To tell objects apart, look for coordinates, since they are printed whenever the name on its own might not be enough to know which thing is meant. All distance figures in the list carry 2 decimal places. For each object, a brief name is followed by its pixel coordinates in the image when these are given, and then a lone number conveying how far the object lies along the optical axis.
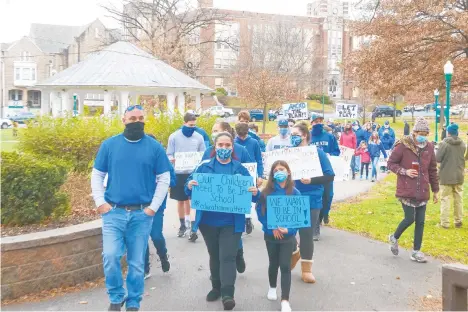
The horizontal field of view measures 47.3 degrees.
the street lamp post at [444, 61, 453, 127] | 18.94
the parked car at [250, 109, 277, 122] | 55.21
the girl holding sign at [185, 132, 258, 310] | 5.43
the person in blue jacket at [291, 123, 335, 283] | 6.44
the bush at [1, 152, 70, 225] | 6.14
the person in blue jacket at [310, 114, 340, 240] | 8.84
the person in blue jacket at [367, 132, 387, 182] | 16.95
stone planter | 5.59
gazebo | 26.27
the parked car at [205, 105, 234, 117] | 56.62
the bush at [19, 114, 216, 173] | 10.31
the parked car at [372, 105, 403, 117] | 62.38
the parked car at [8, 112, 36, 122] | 52.76
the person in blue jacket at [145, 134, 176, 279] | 6.47
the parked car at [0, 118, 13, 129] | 49.50
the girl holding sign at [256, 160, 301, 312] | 5.49
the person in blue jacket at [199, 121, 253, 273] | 6.49
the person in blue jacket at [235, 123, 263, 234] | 7.74
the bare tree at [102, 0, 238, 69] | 36.94
